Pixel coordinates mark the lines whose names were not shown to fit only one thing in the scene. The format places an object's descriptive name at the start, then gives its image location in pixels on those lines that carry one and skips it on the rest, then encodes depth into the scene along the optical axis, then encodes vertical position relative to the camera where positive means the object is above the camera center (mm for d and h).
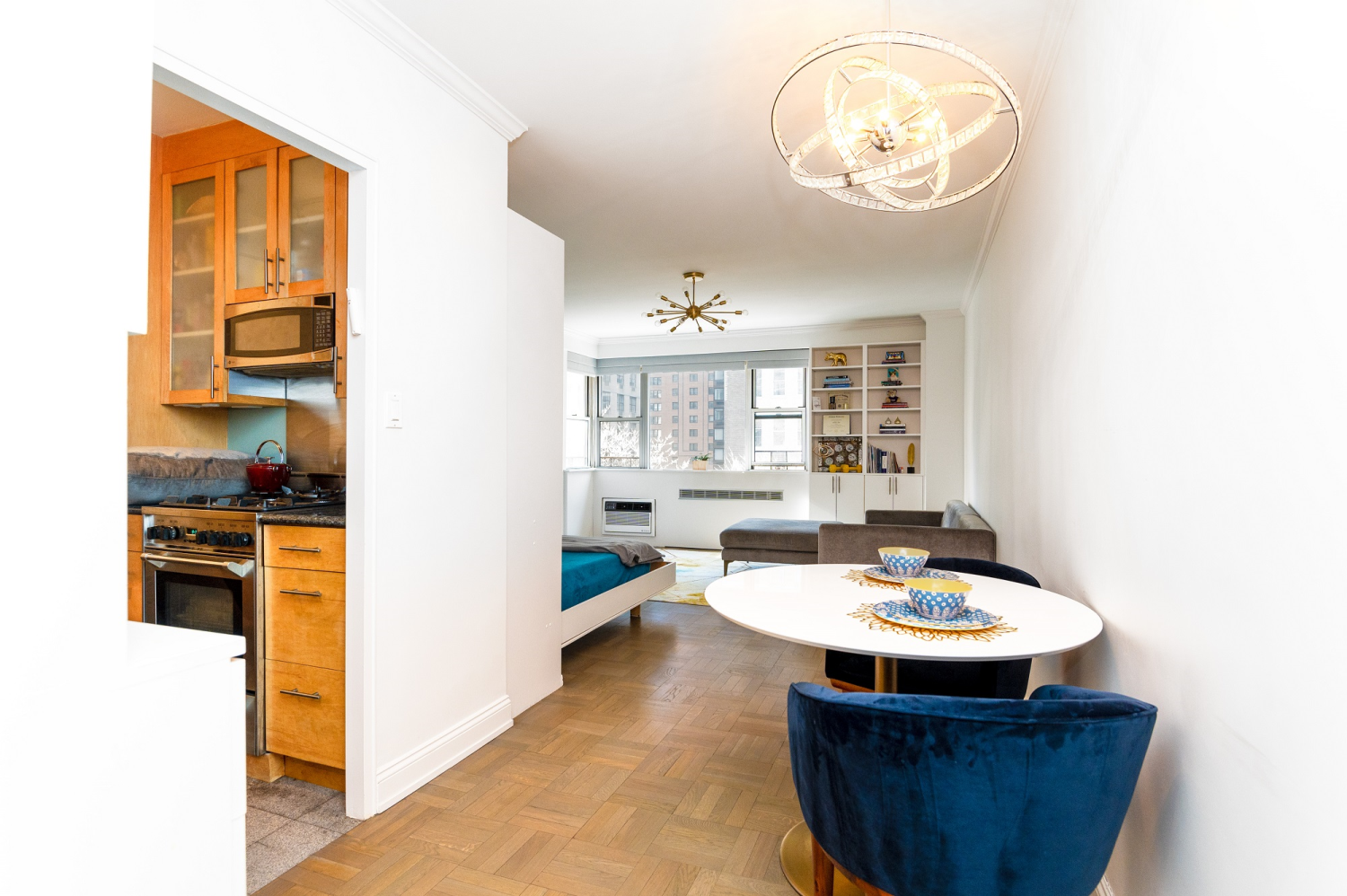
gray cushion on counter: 2809 -168
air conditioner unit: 8219 -939
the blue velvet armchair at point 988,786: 1092 -568
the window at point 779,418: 7859 +269
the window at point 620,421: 8523 +233
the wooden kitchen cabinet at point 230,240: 2604 +796
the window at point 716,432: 8055 +108
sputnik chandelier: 5375 +1065
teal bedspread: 3604 -772
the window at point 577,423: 8195 +201
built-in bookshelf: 7289 +503
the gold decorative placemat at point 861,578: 2004 -417
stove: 2408 -503
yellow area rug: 5366 -1244
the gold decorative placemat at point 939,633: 1449 -413
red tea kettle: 2992 -176
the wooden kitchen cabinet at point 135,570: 2605 -526
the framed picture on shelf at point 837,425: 7480 +193
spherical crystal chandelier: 1723 +885
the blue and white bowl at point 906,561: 1988 -347
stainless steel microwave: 2553 +397
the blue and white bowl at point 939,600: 1559 -360
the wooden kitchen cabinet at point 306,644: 2285 -713
